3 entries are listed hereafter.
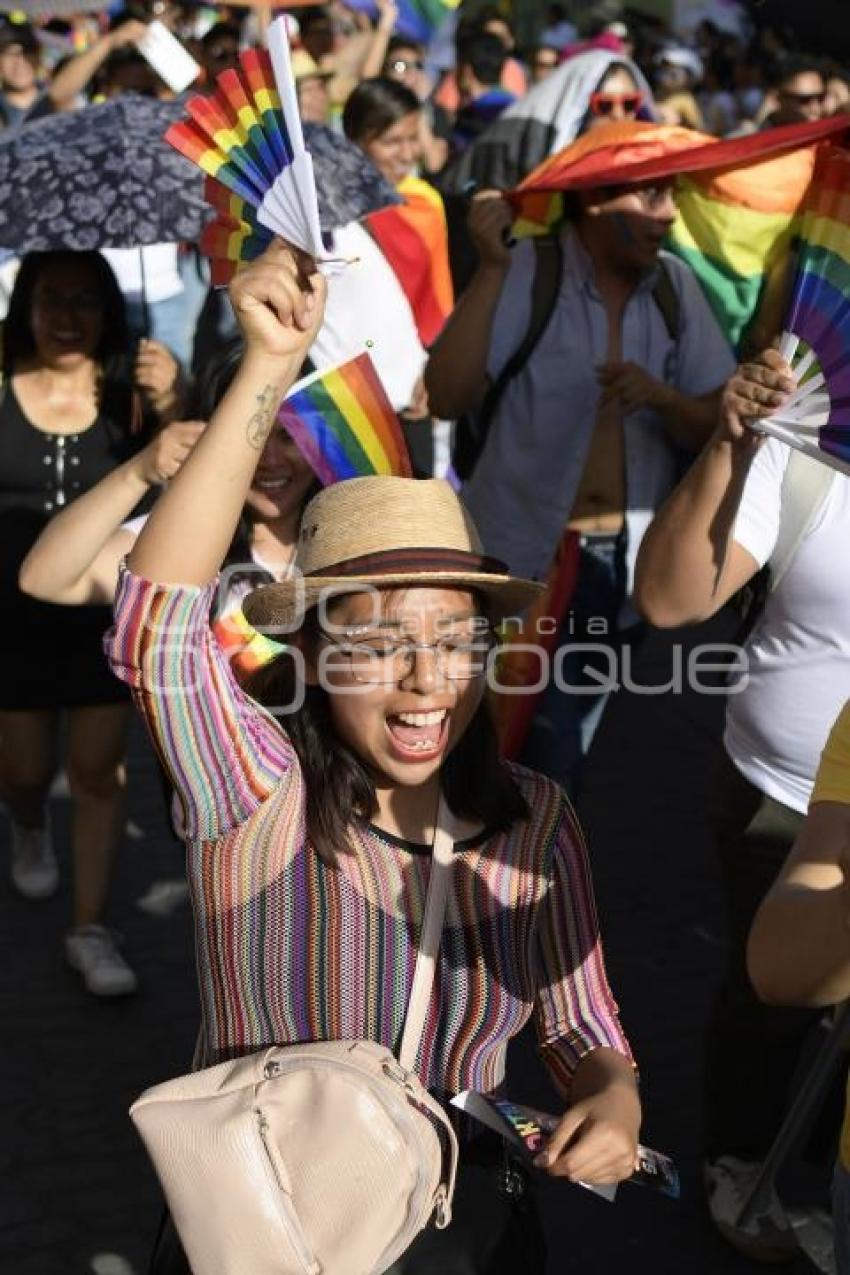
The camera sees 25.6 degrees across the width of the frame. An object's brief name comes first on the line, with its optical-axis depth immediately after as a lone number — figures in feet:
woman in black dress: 15.24
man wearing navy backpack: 14.49
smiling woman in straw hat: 7.02
